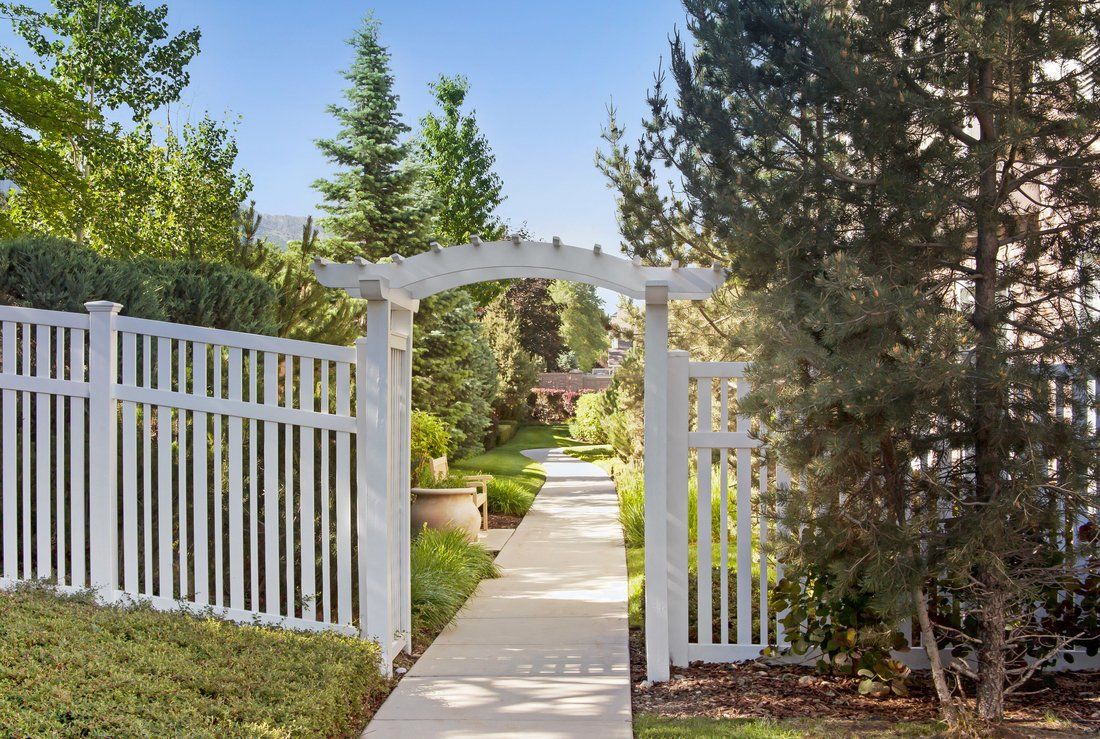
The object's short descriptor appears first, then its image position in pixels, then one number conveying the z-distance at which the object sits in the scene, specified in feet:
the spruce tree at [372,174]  44.93
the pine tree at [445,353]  45.52
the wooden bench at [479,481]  33.22
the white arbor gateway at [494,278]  16.03
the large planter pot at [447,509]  28.68
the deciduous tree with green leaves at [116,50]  44.57
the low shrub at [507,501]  38.22
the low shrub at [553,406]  110.11
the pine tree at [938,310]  11.69
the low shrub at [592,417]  70.04
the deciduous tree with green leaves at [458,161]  76.84
